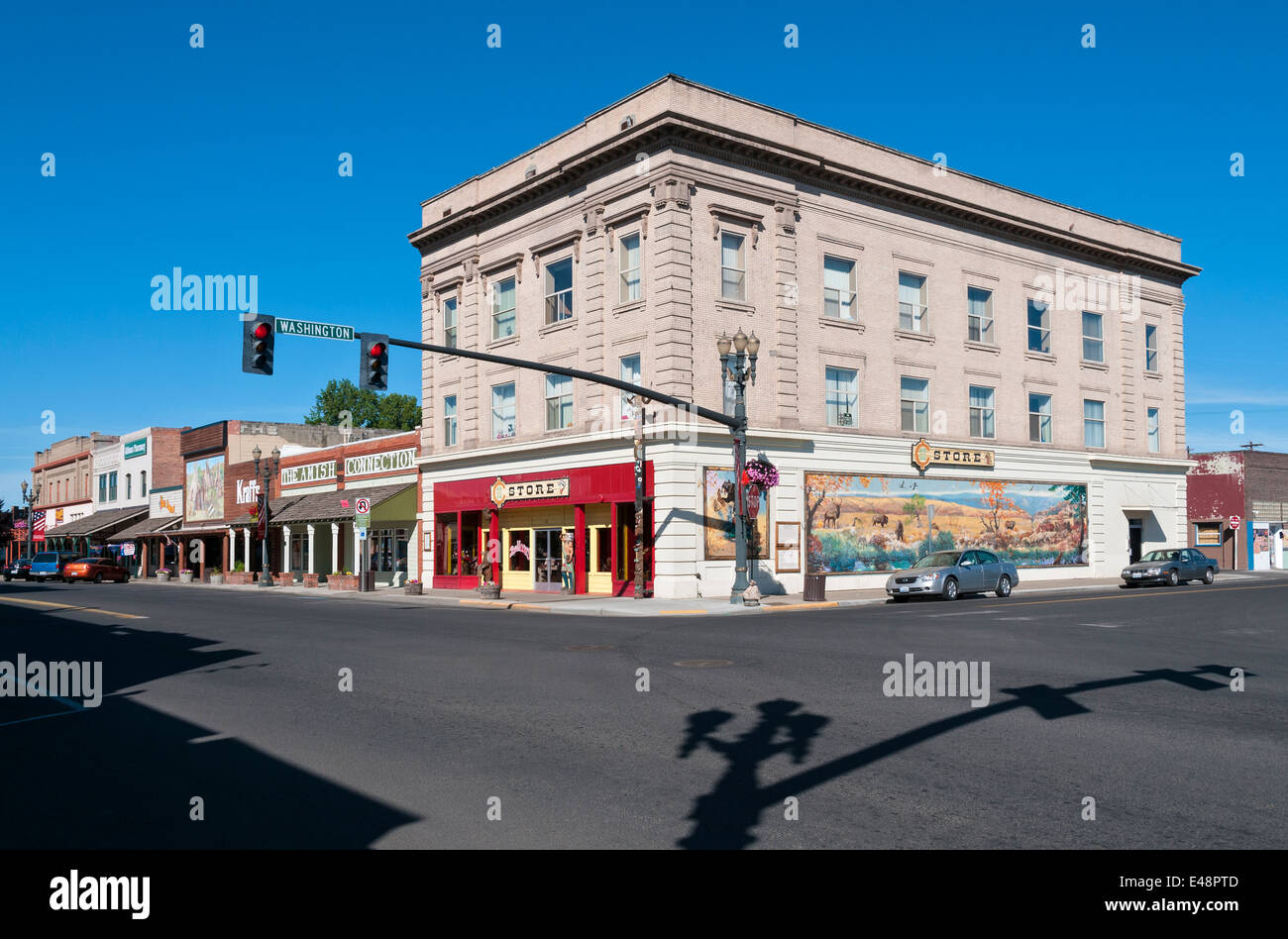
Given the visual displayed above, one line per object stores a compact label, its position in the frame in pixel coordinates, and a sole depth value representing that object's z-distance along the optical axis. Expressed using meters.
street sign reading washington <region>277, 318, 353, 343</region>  17.93
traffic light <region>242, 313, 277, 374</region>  17.58
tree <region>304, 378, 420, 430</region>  96.12
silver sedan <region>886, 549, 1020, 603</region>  28.53
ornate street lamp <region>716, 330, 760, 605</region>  26.45
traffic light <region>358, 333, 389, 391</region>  18.98
